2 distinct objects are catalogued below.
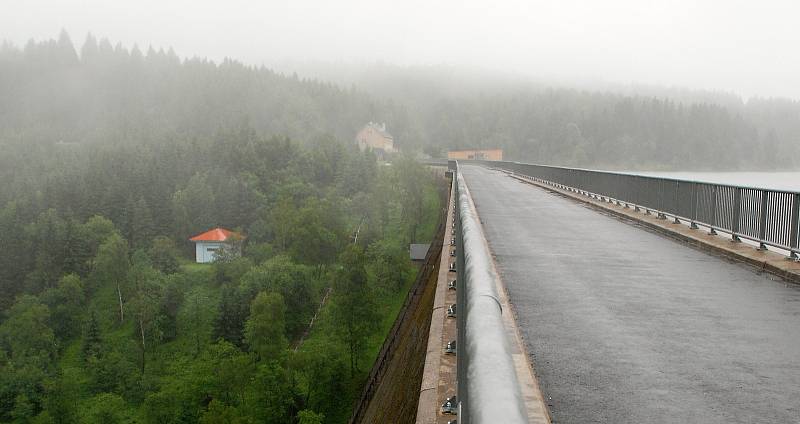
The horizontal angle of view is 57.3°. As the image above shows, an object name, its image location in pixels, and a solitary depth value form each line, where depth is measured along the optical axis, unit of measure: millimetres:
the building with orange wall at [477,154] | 156000
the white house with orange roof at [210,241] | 104562
